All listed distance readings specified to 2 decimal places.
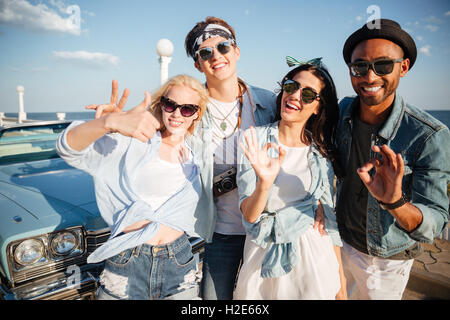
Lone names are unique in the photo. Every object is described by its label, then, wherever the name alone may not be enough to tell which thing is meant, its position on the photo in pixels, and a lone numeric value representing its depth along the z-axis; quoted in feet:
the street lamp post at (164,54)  21.65
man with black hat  5.75
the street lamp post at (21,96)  50.48
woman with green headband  5.87
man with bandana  7.43
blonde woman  5.42
